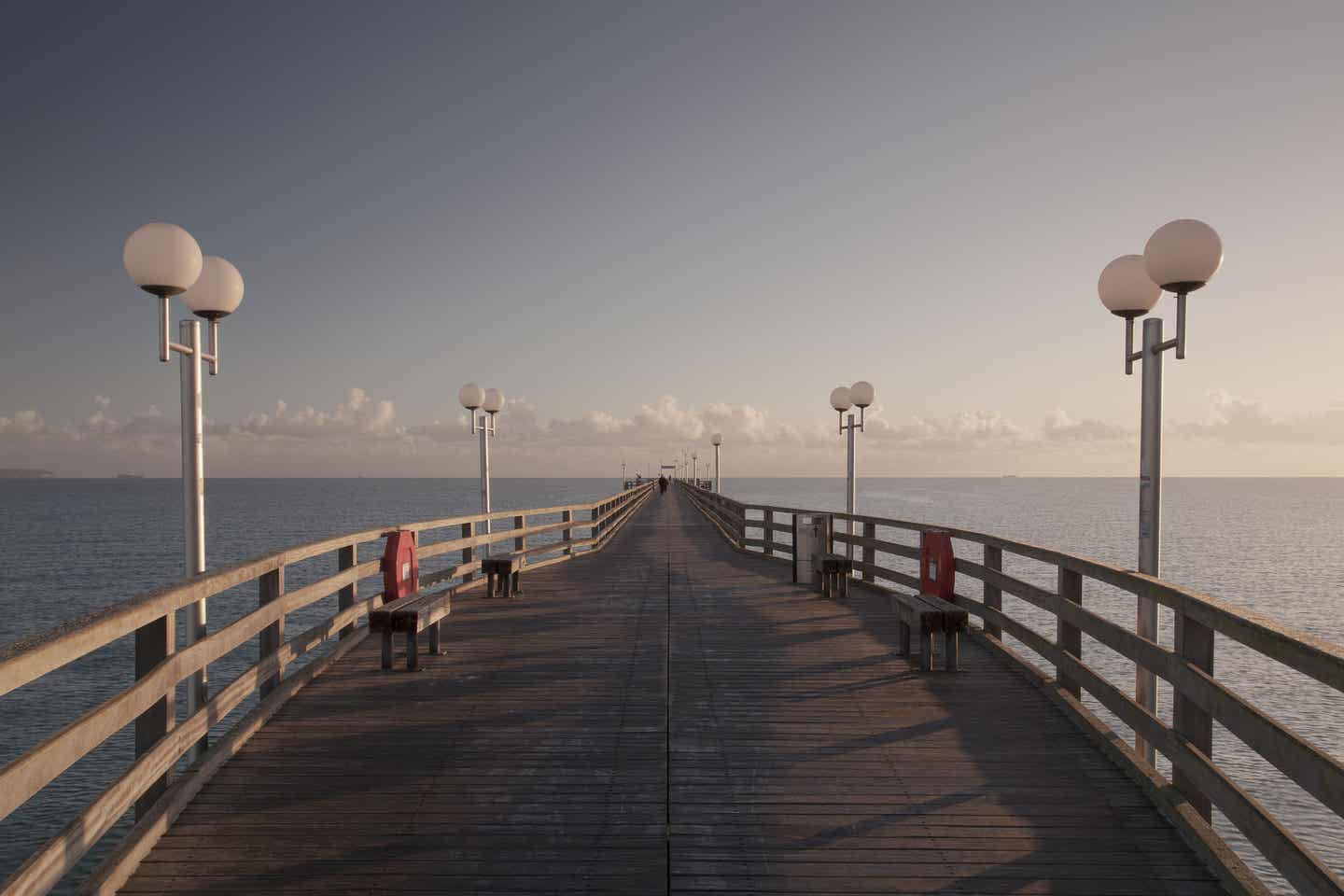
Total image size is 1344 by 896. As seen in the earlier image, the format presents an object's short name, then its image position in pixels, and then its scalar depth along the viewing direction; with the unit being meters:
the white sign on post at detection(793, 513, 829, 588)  11.35
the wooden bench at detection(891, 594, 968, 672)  6.46
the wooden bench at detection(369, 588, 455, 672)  6.45
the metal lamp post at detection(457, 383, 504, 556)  14.41
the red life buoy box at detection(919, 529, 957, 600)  7.55
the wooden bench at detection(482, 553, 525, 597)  10.47
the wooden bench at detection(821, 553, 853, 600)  10.63
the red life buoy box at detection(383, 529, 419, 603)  7.46
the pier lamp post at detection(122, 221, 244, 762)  5.57
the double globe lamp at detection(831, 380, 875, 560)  14.08
